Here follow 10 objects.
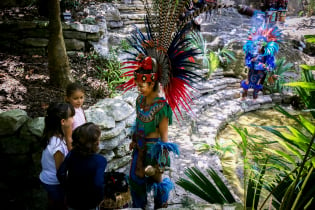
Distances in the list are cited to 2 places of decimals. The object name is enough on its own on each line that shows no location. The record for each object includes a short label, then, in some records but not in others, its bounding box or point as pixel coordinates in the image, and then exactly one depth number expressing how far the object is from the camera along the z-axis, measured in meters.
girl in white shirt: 1.92
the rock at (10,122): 2.60
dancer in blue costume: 5.90
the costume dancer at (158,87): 2.03
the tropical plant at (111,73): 4.16
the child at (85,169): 1.72
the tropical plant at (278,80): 7.30
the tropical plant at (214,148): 4.07
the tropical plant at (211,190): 1.62
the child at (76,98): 2.33
